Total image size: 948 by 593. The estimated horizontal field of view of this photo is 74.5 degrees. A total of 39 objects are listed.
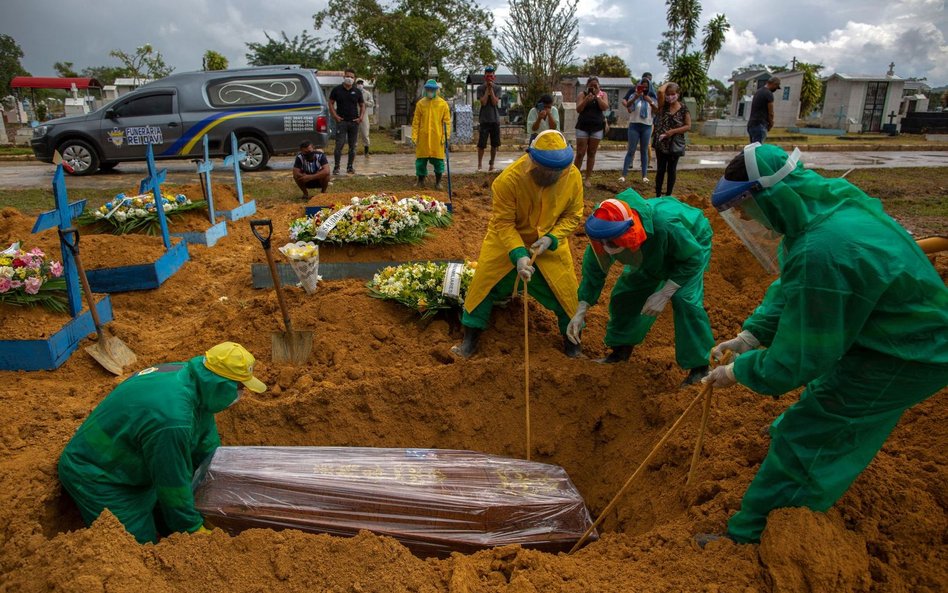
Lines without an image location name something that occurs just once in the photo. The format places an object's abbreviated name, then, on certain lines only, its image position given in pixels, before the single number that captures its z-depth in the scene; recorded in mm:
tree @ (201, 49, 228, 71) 29661
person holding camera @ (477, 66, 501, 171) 10547
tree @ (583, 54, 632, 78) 44125
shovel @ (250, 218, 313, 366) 4582
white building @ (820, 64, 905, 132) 32031
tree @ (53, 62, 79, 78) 46341
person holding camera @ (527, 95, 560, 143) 9875
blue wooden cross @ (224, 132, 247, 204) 8109
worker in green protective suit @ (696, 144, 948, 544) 2070
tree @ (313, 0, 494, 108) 25266
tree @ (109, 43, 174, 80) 29414
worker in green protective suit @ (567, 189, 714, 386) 3391
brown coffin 2938
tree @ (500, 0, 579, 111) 18953
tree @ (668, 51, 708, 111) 30125
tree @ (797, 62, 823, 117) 32531
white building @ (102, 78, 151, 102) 30391
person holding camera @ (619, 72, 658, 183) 9641
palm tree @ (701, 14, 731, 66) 41062
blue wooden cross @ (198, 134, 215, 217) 7293
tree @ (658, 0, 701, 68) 41719
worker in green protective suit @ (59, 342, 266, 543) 2723
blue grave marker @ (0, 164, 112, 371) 4258
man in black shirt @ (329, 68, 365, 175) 11328
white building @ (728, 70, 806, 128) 31505
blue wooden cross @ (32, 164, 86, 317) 4445
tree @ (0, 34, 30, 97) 37822
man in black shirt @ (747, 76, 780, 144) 9469
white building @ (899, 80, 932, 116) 33750
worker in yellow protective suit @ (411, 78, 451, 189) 9492
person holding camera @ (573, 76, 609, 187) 9570
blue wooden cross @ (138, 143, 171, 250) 6285
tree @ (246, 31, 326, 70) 42906
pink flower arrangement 4555
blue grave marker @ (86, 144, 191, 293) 5836
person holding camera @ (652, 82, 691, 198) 8602
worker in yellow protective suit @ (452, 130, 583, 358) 4191
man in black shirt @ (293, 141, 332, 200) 9211
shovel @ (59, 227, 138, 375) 4379
